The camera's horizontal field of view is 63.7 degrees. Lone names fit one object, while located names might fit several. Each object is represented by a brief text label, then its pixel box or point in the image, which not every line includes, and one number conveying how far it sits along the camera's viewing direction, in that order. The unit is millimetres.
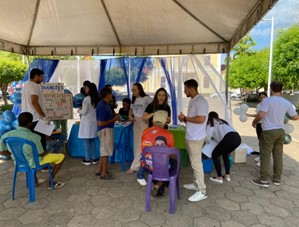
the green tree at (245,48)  30623
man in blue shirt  3521
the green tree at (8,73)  12288
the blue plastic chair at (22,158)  2789
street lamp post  14427
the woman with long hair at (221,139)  3555
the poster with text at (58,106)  4363
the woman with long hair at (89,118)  4031
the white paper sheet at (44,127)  3414
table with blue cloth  4285
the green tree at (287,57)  13266
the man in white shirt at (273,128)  3389
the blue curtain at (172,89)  5570
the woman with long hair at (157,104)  3453
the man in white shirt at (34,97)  3670
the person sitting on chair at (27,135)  2824
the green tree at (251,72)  21844
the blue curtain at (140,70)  5617
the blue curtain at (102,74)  5832
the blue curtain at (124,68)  5686
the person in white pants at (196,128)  2877
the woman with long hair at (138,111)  3699
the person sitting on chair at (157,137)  2828
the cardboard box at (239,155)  4656
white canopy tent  3635
